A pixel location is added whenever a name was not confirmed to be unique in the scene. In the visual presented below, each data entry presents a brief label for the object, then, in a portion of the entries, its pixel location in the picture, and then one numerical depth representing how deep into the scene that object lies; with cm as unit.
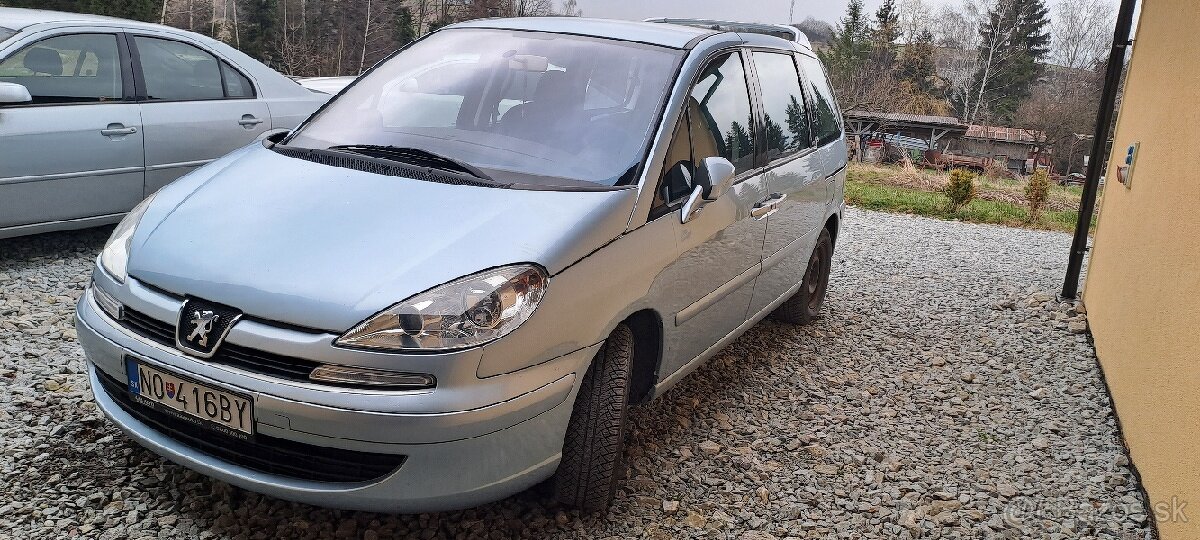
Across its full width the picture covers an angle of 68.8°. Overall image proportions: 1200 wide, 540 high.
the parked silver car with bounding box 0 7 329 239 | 478
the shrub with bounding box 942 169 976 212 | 1227
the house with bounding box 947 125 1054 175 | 4512
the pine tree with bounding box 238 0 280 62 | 3806
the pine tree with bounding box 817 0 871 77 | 5881
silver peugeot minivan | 227
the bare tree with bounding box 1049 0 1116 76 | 6100
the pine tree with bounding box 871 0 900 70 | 6075
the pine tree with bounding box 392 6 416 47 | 4147
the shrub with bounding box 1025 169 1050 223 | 1270
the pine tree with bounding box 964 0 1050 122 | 5616
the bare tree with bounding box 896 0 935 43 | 6228
